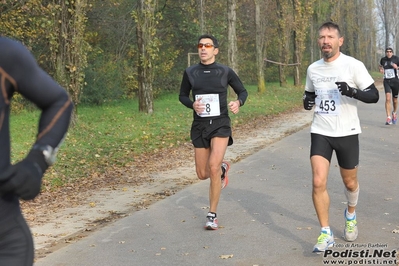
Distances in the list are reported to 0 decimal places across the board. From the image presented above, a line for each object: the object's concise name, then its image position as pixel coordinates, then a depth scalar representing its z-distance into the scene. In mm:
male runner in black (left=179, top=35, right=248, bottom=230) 8398
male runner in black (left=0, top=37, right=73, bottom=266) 2852
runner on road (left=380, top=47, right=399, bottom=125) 19797
